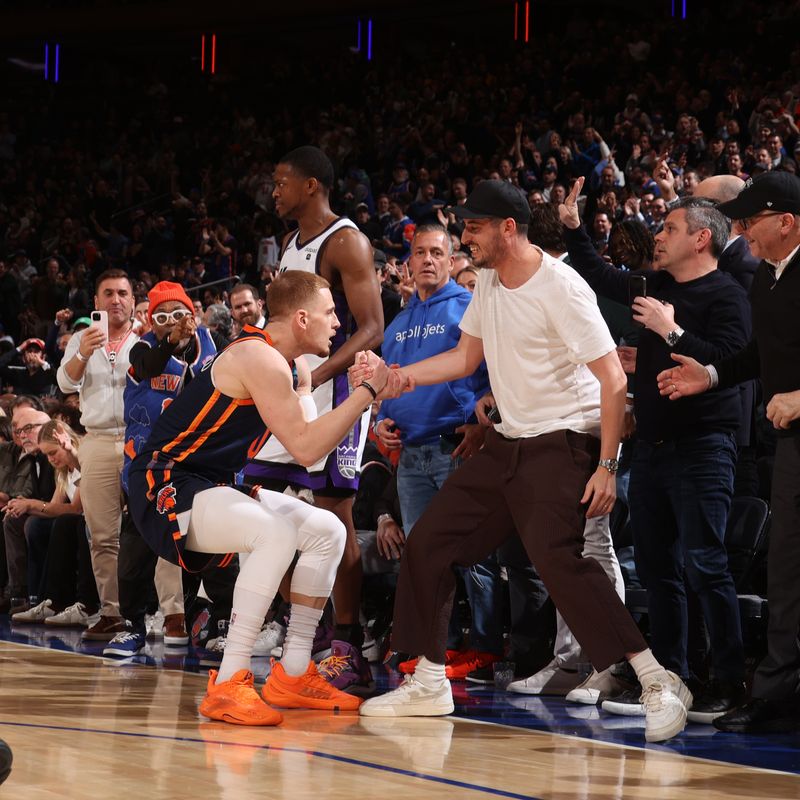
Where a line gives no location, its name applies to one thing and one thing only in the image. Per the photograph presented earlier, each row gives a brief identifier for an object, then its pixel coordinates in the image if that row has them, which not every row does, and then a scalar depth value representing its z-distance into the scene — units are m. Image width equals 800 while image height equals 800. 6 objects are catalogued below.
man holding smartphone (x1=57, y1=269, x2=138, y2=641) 6.82
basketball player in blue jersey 4.17
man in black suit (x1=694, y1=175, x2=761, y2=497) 4.80
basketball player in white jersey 4.94
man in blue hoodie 5.34
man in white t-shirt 4.09
